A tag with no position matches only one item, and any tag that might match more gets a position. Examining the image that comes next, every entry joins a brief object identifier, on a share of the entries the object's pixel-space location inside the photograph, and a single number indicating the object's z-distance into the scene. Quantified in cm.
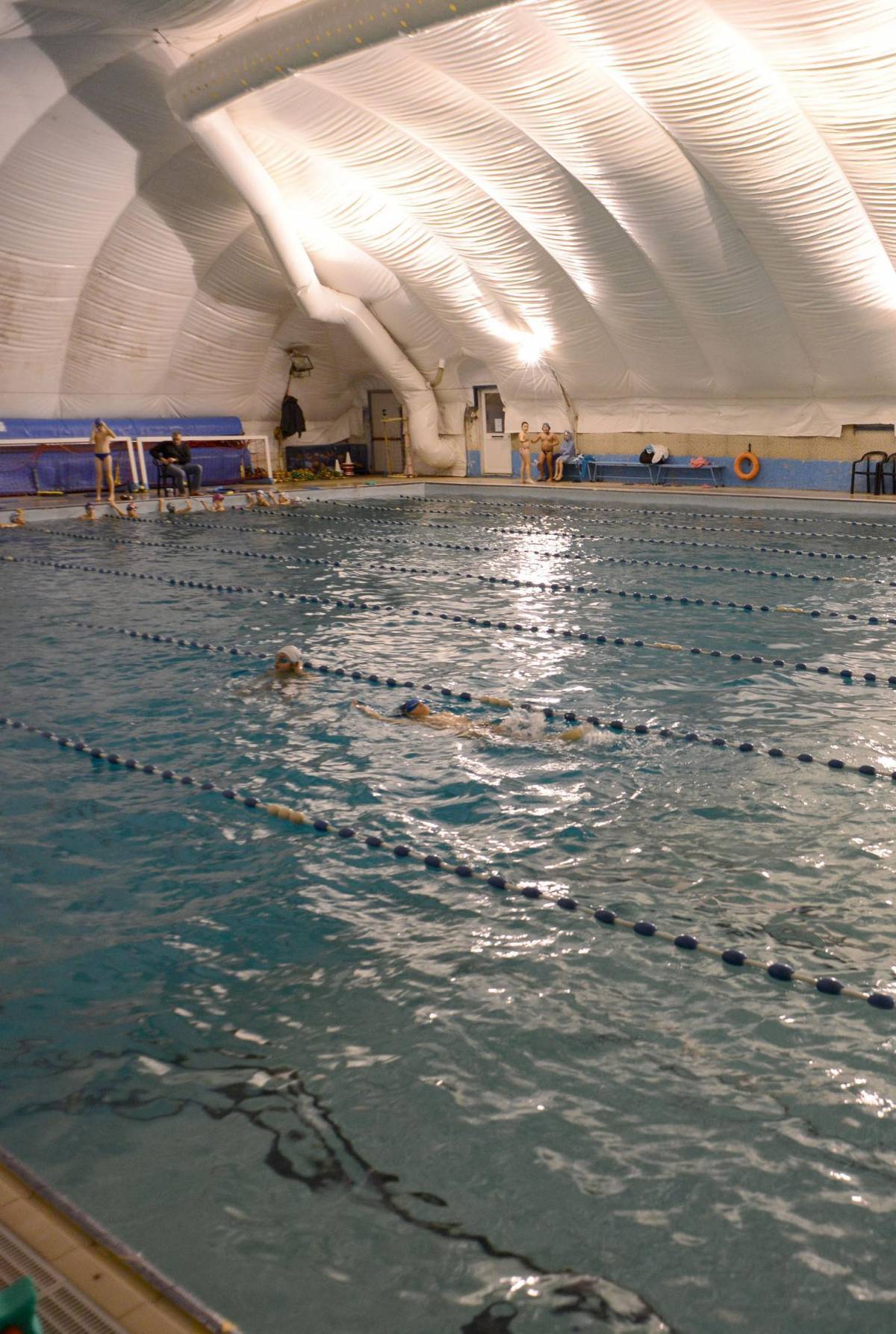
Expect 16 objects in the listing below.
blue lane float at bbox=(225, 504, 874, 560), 1287
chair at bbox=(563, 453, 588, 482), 2433
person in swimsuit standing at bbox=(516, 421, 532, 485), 2434
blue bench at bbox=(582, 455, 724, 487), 2170
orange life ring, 2094
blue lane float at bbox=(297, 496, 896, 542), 1687
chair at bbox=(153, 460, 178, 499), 2197
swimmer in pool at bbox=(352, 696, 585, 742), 648
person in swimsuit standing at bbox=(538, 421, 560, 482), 2433
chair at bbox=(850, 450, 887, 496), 1880
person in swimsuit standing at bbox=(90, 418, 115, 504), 2050
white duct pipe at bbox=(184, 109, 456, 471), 1806
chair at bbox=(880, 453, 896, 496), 1884
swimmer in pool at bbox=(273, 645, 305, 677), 785
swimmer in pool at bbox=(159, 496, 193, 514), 2095
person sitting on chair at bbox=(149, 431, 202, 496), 2177
